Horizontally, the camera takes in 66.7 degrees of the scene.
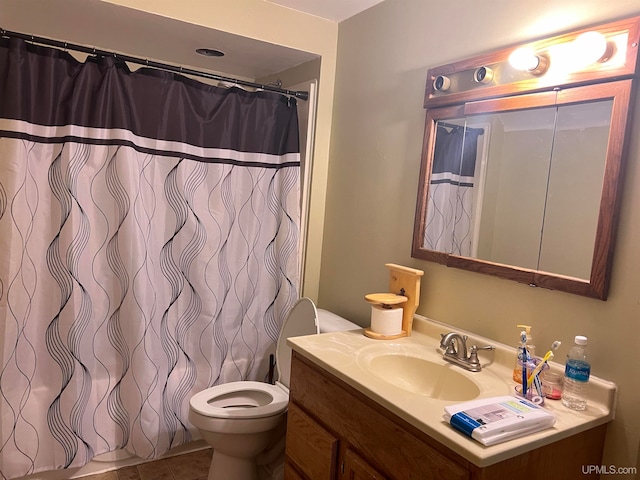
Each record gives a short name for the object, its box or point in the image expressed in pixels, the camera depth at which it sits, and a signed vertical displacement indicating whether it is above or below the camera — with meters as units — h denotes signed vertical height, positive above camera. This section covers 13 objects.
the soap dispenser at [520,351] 1.46 -0.41
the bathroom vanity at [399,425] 1.15 -0.58
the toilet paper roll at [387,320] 1.84 -0.44
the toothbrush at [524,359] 1.38 -0.42
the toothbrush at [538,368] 1.36 -0.43
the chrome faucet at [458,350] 1.58 -0.47
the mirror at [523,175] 1.37 +0.12
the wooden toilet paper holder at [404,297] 1.84 -0.36
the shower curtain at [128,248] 2.01 -0.29
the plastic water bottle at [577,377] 1.33 -0.43
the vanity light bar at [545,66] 1.32 +0.46
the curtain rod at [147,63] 1.94 +0.53
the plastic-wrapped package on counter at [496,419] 1.11 -0.49
